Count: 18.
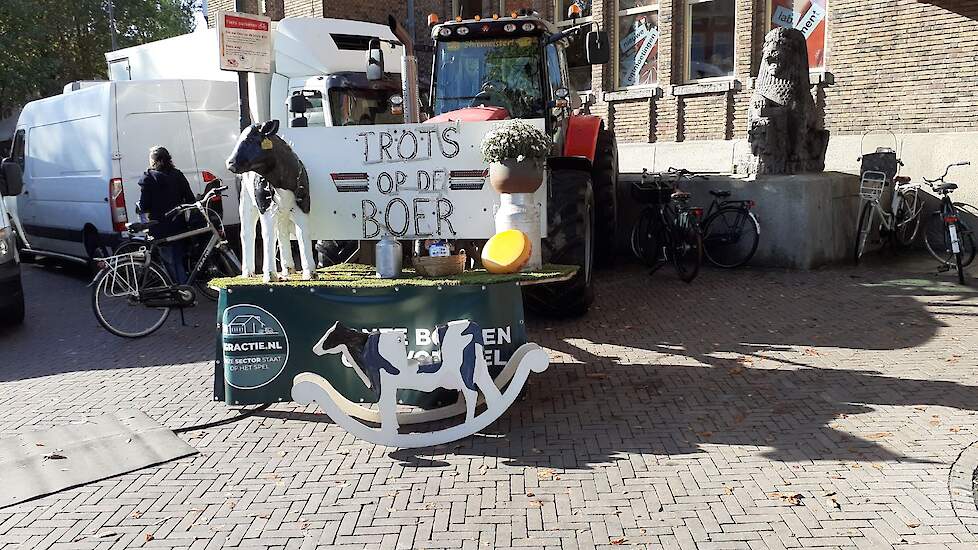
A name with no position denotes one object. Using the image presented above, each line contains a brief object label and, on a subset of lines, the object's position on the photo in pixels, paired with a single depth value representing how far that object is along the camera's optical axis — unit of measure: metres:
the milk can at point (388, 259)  5.59
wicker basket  5.60
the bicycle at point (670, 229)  10.14
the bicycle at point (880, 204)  10.98
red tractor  7.97
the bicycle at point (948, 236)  9.62
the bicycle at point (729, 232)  10.79
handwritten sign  6.17
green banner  5.30
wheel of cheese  5.49
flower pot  5.61
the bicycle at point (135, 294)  8.39
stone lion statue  11.09
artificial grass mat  5.32
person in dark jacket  9.24
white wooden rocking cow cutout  4.96
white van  10.99
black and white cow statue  5.37
